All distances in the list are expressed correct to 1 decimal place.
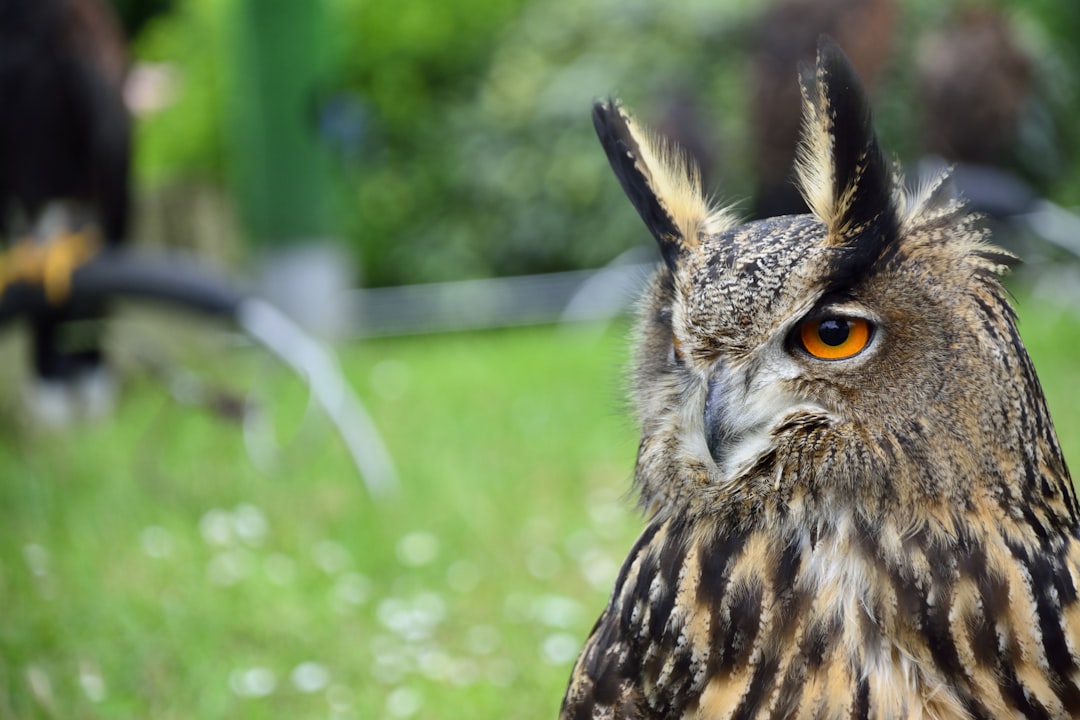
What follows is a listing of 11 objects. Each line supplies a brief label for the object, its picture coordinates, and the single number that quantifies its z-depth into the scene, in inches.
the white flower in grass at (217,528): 298.5
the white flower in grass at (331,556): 284.4
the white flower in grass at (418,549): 289.3
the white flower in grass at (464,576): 275.6
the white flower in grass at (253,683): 210.5
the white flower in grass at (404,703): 207.0
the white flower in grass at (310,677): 217.6
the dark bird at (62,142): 418.9
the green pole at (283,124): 580.1
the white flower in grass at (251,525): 303.4
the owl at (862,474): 104.9
